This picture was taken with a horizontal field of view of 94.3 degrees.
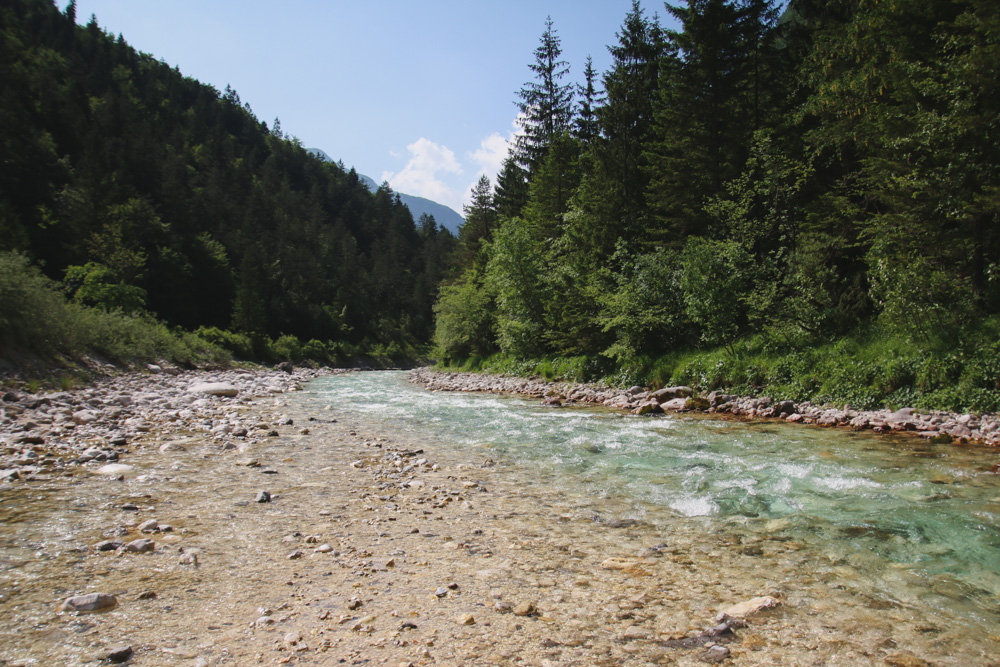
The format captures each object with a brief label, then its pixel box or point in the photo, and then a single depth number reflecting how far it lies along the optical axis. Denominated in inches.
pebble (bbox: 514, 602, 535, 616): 131.0
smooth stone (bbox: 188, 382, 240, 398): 676.7
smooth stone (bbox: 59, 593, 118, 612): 124.5
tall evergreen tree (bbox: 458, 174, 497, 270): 1744.6
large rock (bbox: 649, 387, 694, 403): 565.3
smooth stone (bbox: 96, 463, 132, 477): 260.1
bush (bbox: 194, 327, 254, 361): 1637.6
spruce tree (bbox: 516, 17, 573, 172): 1322.6
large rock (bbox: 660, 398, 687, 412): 525.3
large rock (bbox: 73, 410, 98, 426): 379.9
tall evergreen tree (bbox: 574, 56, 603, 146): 1268.5
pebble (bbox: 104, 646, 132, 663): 104.3
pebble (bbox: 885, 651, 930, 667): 107.0
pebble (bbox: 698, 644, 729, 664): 108.8
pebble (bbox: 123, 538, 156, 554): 162.9
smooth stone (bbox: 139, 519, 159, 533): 181.6
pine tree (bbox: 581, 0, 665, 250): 910.4
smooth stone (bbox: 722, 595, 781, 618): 128.1
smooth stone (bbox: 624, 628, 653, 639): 119.3
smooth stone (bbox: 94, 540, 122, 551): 163.7
